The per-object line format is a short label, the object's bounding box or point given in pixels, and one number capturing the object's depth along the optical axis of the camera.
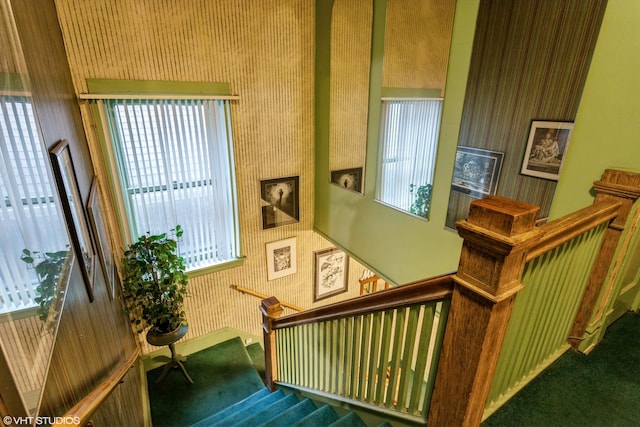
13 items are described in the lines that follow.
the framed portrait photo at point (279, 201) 3.81
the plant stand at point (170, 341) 3.16
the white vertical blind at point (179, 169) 2.92
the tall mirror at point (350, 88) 3.18
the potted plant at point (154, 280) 3.02
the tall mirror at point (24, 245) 0.74
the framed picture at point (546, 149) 1.98
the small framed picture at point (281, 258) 4.13
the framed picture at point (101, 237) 2.08
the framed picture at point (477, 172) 2.36
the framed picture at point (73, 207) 1.38
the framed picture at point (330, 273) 4.66
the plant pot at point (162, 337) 3.15
